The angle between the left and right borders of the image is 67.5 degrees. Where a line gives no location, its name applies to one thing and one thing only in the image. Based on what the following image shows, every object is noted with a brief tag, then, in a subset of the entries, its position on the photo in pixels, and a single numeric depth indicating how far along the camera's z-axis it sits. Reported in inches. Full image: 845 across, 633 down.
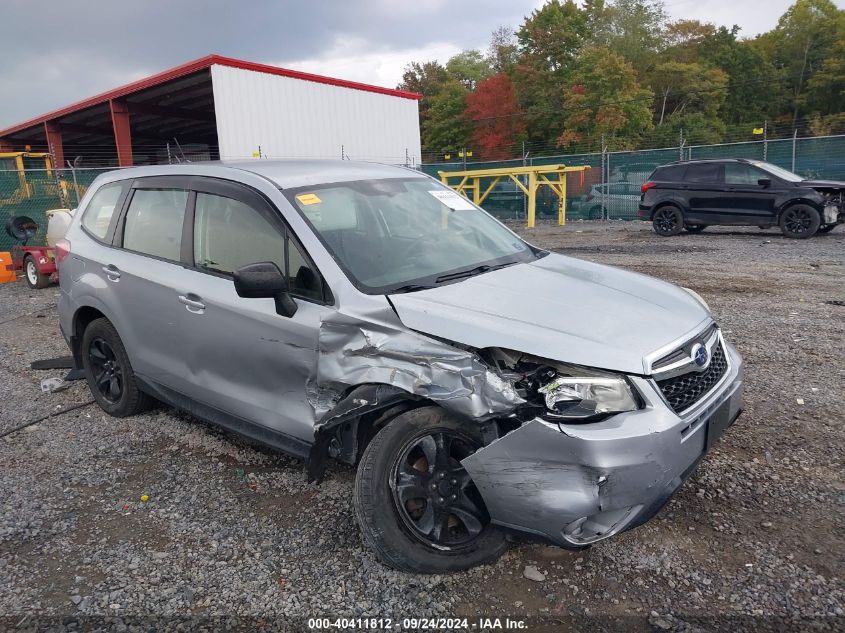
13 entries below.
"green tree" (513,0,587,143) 1873.8
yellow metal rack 717.3
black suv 512.7
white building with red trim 796.0
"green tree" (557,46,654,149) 1662.2
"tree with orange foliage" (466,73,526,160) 1927.5
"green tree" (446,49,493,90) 2728.8
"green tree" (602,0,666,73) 2362.2
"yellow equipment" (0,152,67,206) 563.8
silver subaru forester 94.6
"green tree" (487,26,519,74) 2279.0
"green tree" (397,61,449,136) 2583.7
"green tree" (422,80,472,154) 2027.6
